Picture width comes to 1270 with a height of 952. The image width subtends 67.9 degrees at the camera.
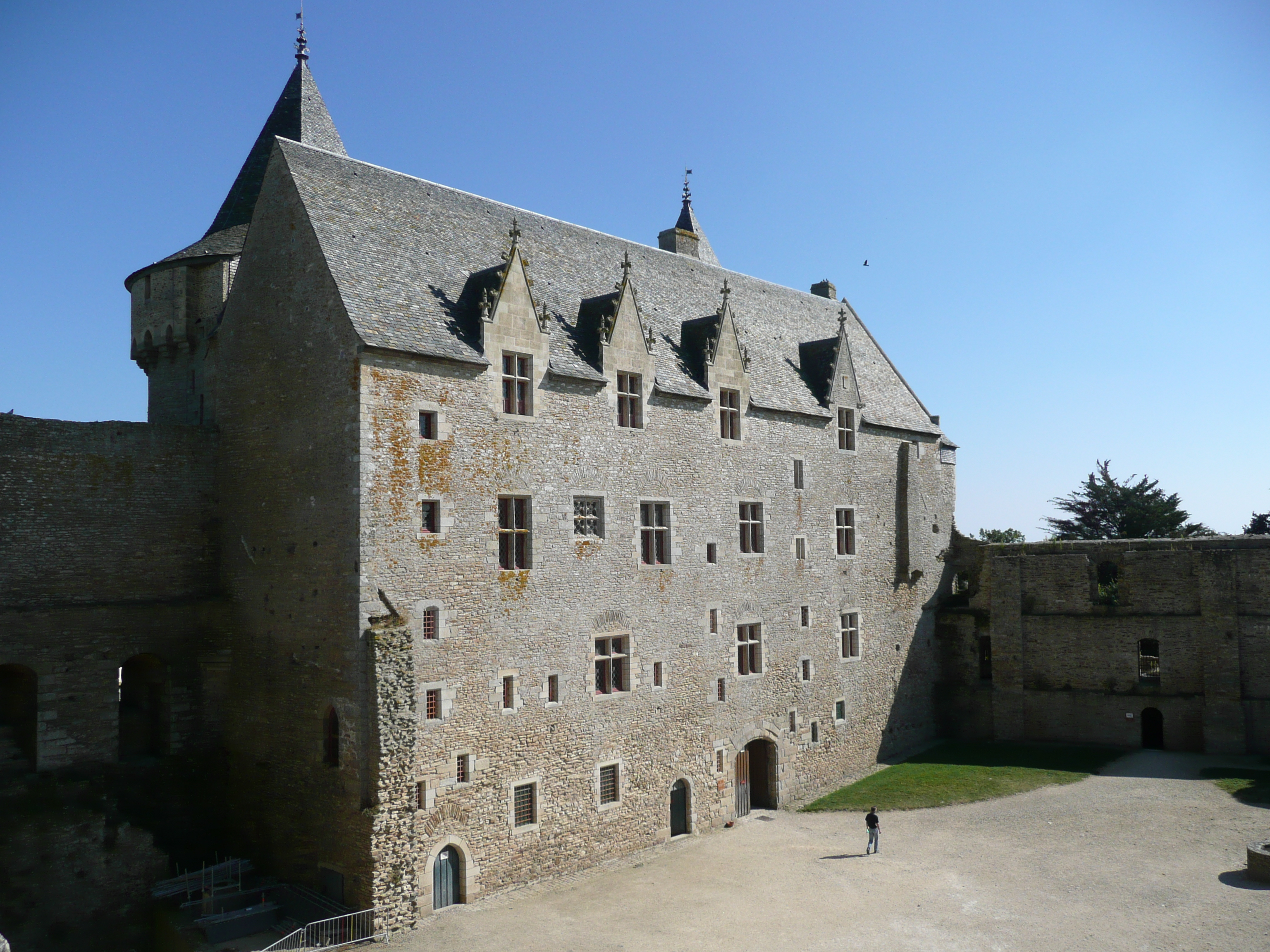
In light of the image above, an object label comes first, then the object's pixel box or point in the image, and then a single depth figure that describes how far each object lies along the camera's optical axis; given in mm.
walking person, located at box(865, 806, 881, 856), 24844
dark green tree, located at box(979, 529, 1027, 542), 59531
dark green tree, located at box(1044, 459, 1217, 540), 51250
